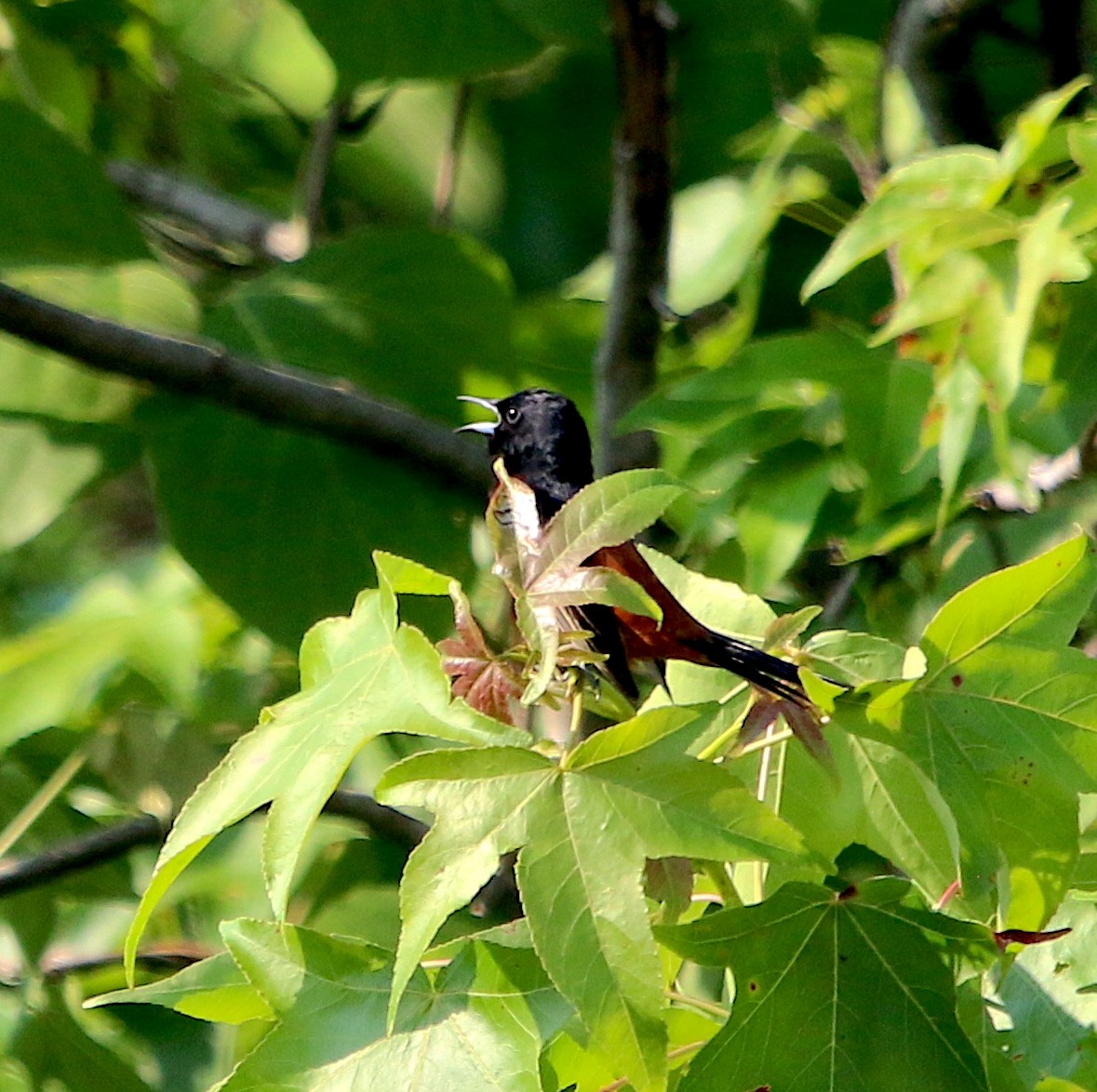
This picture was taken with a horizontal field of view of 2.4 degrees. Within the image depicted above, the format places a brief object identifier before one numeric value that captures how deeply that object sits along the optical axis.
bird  9.28
